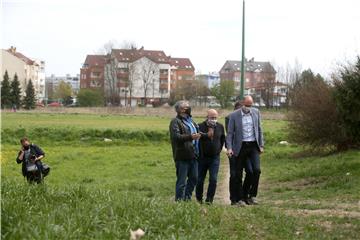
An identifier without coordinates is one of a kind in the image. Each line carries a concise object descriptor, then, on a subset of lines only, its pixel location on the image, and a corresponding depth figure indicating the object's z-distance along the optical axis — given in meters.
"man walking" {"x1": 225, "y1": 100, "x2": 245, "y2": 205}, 10.57
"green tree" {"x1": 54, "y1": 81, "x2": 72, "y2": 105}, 118.88
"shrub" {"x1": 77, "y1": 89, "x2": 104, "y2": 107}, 93.81
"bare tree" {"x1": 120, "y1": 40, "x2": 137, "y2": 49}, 115.75
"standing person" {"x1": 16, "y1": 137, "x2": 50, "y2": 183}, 14.17
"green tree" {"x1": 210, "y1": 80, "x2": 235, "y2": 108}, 92.75
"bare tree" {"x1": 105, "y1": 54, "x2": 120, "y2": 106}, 108.84
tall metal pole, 21.94
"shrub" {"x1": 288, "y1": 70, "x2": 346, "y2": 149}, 22.05
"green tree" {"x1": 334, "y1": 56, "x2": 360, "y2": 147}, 16.38
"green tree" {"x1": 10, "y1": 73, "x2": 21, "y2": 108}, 87.78
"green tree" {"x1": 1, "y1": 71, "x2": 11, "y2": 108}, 82.50
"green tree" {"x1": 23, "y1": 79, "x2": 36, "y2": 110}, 87.94
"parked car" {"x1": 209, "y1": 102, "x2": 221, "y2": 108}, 99.46
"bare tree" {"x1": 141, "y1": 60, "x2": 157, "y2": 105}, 118.44
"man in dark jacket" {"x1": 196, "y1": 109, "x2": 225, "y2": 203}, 10.53
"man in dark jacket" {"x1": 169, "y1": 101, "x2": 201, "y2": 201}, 9.93
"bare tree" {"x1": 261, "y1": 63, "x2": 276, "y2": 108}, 94.31
